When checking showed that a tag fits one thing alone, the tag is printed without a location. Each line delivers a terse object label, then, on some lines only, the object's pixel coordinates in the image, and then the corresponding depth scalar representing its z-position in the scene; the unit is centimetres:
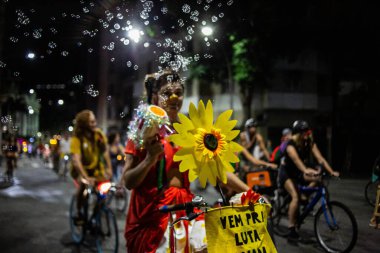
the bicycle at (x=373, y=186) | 227
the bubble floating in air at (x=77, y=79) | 568
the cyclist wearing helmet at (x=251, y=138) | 929
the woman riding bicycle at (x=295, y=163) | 626
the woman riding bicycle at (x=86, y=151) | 611
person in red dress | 237
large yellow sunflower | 186
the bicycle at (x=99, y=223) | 565
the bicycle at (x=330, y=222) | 463
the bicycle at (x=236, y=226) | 182
